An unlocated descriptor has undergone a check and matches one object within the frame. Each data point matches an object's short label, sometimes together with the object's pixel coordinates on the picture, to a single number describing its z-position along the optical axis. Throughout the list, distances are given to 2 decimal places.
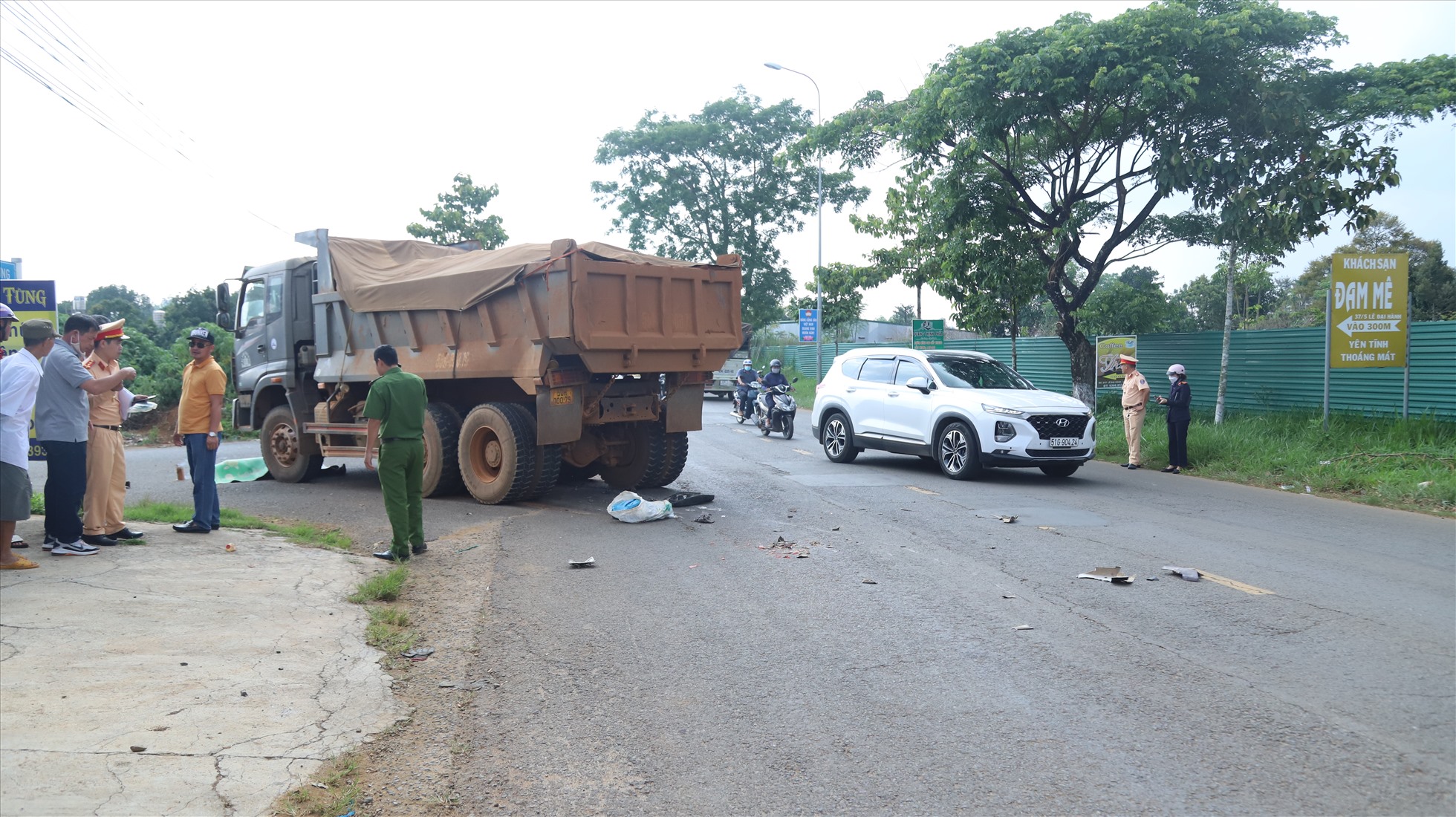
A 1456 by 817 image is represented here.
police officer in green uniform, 8.23
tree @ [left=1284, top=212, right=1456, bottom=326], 31.50
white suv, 13.16
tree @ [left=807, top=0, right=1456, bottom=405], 15.52
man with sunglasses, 9.01
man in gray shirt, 7.57
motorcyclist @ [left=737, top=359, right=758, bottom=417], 24.80
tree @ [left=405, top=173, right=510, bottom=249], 35.75
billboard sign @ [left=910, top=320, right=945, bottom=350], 27.08
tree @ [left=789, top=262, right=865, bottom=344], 33.62
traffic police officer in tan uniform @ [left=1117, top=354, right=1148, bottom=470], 15.52
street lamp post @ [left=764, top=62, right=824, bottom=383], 34.88
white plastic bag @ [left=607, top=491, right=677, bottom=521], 10.22
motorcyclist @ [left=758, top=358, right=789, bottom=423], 21.69
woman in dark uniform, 14.80
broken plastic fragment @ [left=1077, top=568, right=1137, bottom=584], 7.23
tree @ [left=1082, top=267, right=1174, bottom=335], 24.84
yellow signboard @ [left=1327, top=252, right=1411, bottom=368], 14.68
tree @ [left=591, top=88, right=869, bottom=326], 46.88
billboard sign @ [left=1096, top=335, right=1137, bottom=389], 20.05
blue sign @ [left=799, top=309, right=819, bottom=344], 36.16
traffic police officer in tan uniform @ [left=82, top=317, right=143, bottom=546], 8.13
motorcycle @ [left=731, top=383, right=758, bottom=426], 24.83
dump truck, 10.46
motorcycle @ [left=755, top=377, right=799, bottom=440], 21.33
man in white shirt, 6.91
